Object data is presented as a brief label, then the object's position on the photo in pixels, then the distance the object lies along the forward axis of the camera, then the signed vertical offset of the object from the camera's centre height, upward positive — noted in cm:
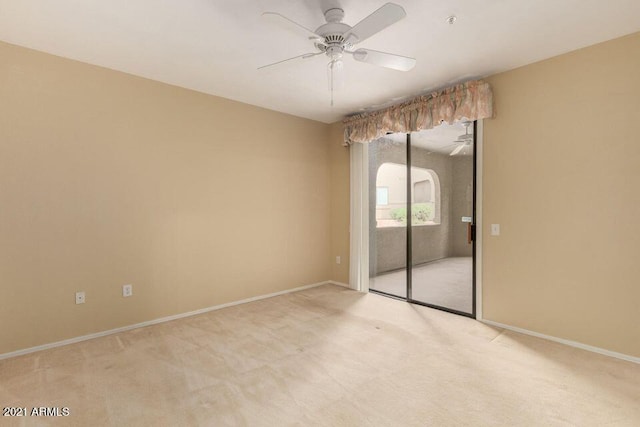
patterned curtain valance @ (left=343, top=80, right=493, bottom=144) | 308 +113
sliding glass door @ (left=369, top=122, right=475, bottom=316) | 347 -11
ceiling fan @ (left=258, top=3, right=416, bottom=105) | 176 +116
